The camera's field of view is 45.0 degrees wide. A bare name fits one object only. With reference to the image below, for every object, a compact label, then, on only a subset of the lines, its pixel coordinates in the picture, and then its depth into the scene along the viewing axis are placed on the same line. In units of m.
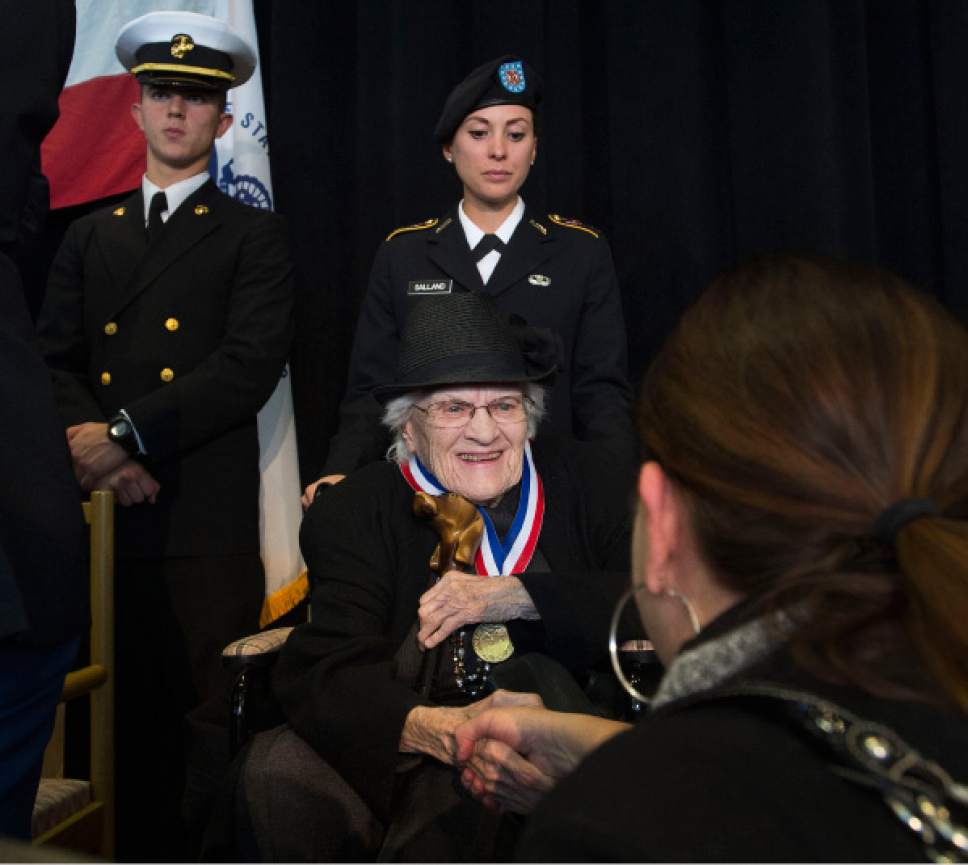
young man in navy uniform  2.64
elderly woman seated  1.71
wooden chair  2.04
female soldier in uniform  2.59
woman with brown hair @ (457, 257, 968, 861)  0.67
